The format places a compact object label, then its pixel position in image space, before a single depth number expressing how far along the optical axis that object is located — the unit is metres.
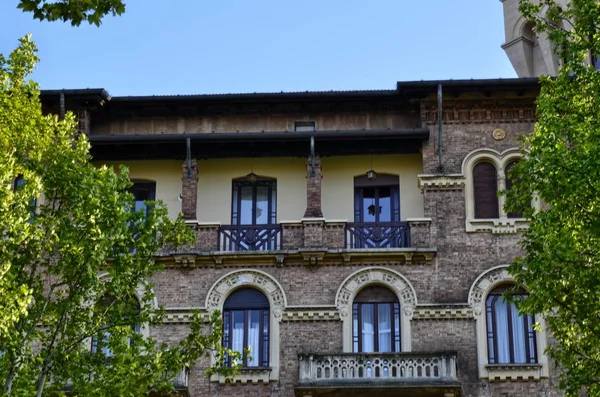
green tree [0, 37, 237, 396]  26.91
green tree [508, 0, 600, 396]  26.34
